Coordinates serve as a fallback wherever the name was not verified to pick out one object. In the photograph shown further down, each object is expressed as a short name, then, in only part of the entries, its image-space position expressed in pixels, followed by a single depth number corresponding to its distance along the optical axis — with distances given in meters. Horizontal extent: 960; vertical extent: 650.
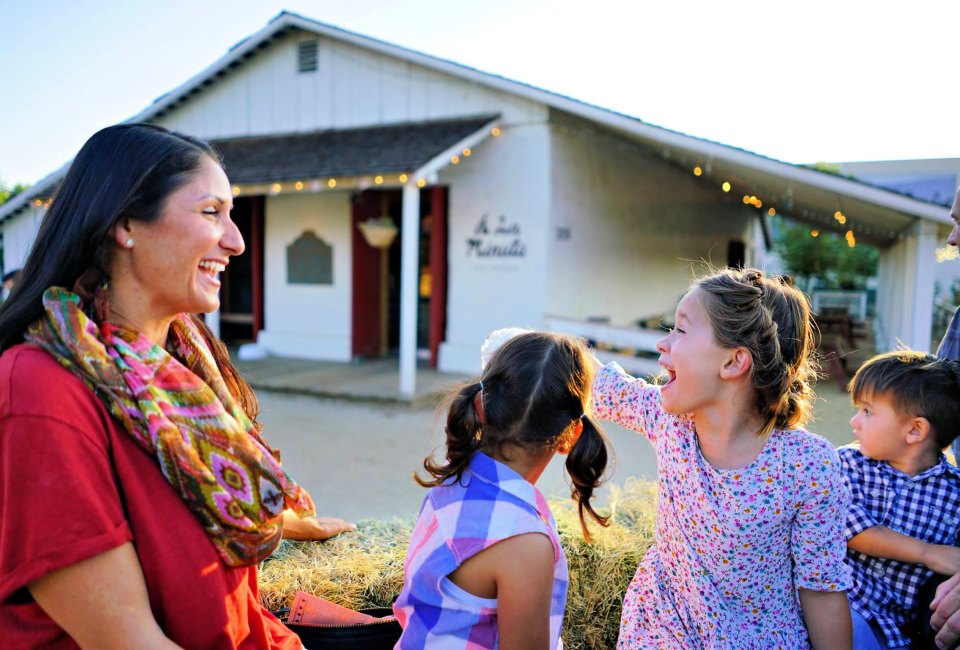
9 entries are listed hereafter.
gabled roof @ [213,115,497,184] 8.70
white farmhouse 8.51
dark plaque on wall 11.52
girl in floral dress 1.63
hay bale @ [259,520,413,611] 2.16
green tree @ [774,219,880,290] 27.66
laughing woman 1.10
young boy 1.90
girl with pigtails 1.42
